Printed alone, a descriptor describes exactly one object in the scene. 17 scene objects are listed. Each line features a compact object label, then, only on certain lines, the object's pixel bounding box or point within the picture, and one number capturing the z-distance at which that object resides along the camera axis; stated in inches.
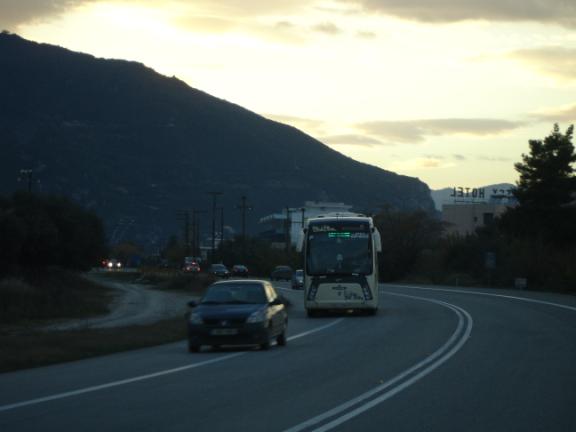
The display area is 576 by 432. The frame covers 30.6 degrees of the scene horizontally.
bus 1497.3
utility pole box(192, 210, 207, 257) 5616.6
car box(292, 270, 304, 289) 2997.3
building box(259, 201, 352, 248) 7005.9
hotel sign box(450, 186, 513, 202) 6118.1
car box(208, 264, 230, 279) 3791.3
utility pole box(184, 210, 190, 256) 5658.5
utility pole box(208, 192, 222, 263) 4923.0
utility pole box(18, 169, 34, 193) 3154.8
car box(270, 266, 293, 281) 3887.8
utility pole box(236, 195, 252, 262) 5039.1
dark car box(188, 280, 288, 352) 919.0
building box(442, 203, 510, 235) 5669.3
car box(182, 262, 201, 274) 3890.7
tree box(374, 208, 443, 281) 3843.5
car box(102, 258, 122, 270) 6315.9
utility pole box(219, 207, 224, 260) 5408.5
